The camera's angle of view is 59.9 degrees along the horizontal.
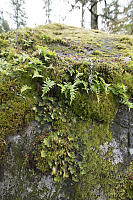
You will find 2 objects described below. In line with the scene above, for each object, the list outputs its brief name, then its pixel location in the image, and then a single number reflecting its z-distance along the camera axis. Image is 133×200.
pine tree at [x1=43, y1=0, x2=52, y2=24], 25.05
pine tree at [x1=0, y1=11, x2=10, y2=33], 14.11
